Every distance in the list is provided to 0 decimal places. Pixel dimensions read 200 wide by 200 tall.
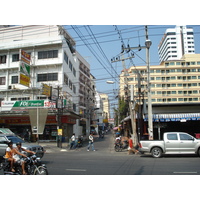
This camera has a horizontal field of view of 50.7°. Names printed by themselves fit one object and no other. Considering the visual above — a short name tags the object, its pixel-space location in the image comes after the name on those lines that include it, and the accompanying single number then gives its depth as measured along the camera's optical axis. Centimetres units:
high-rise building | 11256
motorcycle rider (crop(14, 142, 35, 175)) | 788
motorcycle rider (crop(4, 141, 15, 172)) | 805
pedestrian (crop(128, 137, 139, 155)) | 1828
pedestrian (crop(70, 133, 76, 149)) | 2389
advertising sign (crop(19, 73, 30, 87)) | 2775
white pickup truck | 1473
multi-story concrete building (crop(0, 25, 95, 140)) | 3069
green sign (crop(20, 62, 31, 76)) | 2824
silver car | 1283
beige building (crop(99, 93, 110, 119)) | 11669
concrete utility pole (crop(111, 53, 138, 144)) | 2009
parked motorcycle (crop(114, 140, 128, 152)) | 2091
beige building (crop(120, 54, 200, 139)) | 7456
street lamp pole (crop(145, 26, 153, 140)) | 1811
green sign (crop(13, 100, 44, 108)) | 2919
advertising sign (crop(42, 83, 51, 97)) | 2703
